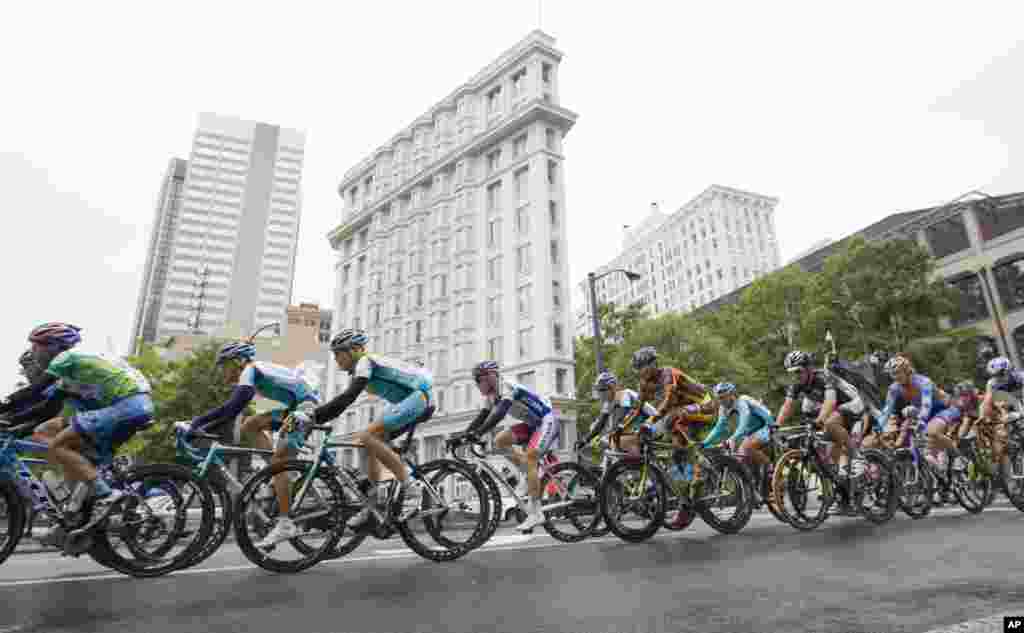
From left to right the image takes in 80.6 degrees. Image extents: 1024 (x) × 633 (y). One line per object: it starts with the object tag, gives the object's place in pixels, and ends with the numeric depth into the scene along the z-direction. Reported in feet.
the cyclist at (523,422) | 22.54
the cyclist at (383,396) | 17.79
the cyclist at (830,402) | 25.62
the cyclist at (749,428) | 28.89
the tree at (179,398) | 99.45
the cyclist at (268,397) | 17.17
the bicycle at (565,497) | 23.06
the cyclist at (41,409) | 16.02
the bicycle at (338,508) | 16.46
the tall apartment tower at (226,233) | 502.38
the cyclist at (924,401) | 29.40
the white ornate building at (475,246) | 147.13
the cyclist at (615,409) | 27.24
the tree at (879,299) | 87.30
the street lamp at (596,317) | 73.82
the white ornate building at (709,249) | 334.24
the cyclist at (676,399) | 24.36
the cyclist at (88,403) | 15.87
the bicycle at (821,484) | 23.82
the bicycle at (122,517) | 15.55
